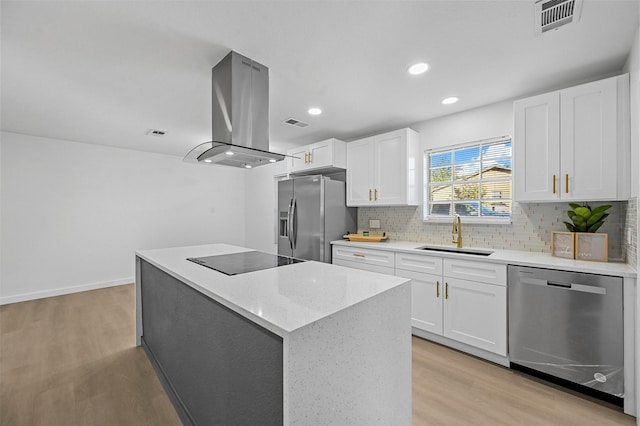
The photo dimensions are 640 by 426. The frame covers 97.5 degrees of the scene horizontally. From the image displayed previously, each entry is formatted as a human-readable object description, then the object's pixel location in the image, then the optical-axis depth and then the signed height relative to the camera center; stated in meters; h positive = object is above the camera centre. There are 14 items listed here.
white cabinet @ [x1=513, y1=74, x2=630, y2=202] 2.04 +0.55
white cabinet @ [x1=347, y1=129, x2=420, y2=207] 3.38 +0.55
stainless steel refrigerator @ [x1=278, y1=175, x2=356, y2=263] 3.67 -0.06
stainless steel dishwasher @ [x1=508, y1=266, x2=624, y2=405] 1.86 -0.83
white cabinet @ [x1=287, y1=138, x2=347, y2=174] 3.87 +0.79
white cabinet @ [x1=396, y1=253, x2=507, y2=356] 2.35 -0.79
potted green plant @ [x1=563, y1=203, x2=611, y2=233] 2.20 -0.04
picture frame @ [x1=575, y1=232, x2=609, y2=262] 2.12 -0.26
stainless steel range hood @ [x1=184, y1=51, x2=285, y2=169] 2.12 +0.79
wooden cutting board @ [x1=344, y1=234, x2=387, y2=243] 3.62 -0.34
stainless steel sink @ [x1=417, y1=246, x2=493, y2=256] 2.78 -0.40
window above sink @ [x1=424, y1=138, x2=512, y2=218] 2.96 +0.36
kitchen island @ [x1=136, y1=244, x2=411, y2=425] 0.97 -0.57
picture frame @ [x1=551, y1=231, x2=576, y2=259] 2.26 -0.26
